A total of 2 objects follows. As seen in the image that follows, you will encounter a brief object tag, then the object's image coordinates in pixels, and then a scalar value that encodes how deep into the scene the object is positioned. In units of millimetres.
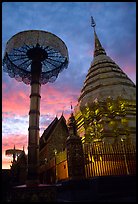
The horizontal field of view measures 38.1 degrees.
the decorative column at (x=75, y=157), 9180
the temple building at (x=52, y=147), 13091
